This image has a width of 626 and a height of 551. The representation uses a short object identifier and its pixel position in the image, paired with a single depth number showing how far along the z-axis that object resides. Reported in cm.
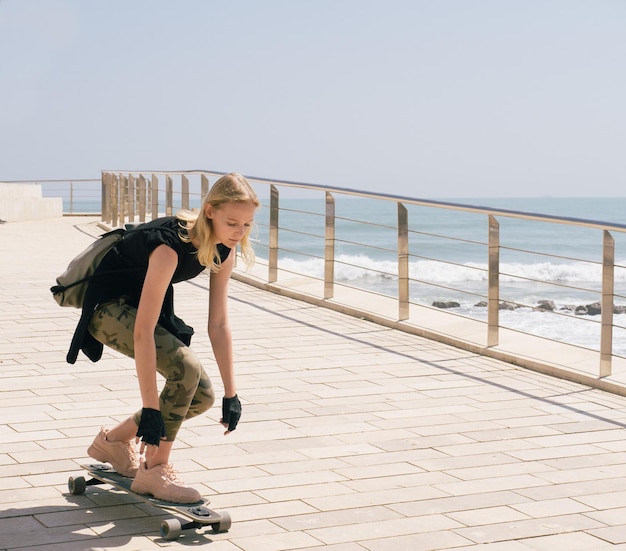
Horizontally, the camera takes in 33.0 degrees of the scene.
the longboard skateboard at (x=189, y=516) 327
